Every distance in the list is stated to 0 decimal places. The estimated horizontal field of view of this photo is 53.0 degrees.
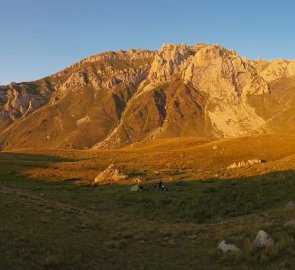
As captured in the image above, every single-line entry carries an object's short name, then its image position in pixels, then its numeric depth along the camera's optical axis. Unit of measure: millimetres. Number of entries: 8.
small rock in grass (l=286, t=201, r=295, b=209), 22884
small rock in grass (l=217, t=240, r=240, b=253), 16662
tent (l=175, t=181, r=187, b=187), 39901
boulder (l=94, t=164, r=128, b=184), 47358
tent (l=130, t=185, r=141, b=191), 38718
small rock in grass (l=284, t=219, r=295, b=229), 18024
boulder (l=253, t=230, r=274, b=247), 16348
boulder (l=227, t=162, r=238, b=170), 47202
